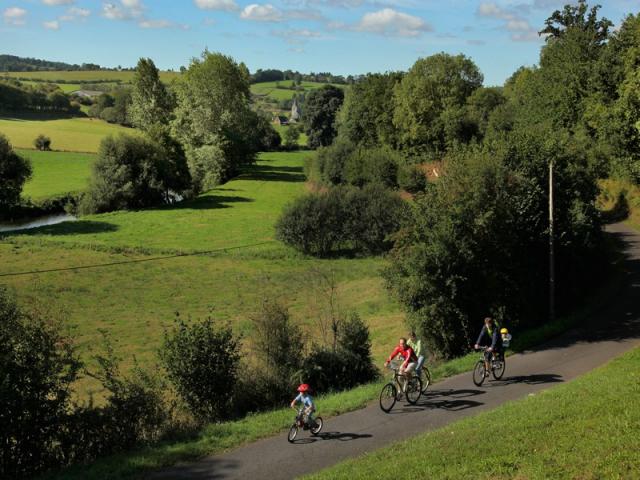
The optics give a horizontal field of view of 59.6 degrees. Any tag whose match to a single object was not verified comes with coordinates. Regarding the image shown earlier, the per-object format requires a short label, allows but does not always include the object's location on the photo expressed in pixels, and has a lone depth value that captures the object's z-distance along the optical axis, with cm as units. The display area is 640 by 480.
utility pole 2491
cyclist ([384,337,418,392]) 1622
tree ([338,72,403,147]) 7825
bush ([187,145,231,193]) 8288
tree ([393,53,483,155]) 6838
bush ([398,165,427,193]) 6303
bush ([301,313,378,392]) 1897
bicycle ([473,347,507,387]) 1769
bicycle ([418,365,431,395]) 1746
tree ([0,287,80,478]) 1267
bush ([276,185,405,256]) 4803
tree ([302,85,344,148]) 13112
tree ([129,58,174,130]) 9269
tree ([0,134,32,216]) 5912
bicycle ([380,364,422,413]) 1577
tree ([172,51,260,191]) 8462
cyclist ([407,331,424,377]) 1648
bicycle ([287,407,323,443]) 1385
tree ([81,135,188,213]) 6550
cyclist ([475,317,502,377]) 1777
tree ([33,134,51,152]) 10619
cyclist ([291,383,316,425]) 1383
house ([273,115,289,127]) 19169
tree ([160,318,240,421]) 1577
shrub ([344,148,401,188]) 6662
